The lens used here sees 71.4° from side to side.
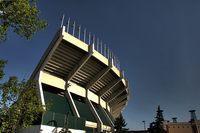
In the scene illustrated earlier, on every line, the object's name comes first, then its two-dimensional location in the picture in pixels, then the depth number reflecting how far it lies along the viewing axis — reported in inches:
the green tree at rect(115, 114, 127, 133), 945.5
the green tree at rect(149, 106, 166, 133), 950.0
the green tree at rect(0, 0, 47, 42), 225.1
